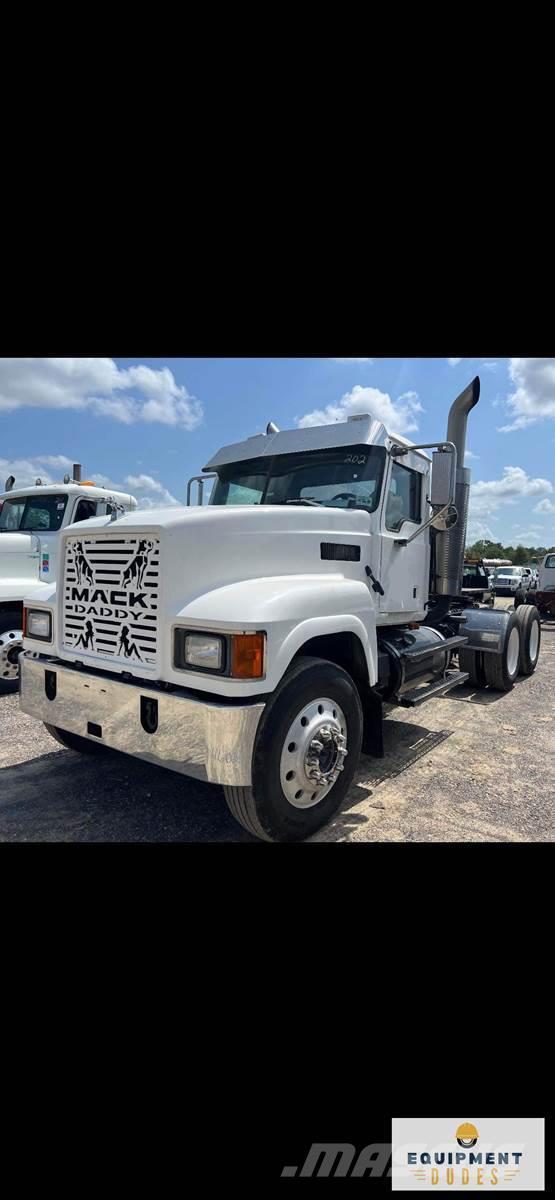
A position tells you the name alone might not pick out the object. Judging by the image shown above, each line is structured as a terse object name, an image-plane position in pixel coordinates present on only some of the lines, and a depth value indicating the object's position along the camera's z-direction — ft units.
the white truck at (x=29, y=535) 20.22
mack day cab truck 8.95
